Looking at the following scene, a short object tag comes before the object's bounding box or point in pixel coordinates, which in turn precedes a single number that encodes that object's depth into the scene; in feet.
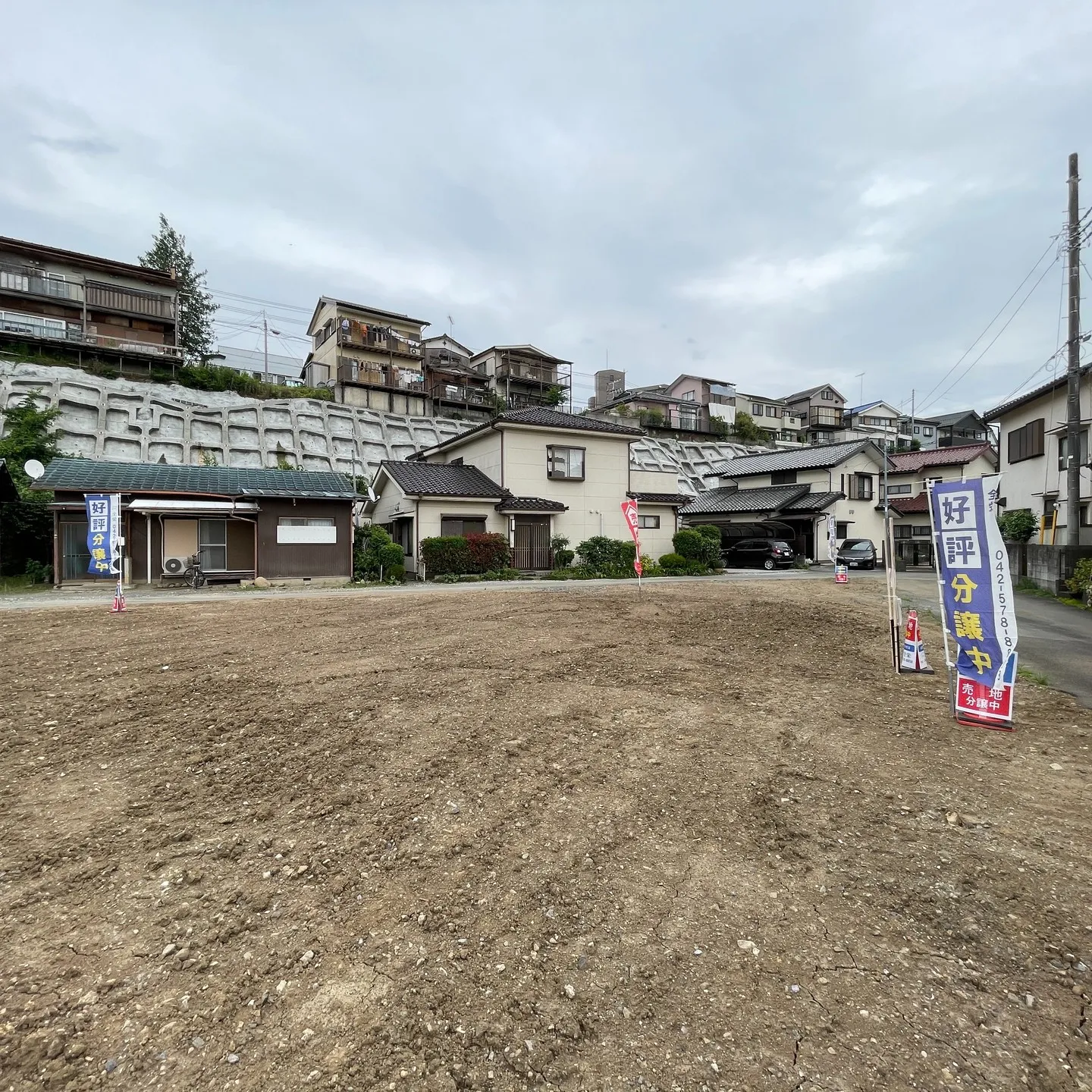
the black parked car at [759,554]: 83.05
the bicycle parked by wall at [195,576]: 54.29
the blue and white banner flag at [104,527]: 38.91
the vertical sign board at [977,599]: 15.03
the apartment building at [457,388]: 128.77
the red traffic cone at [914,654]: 21.38
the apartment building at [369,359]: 117.80
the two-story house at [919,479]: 100.27
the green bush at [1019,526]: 65.10
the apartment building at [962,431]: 163.53
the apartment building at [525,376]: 144.77
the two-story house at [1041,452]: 58.29
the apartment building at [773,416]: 172.55
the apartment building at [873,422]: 169.99
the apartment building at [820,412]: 173.17
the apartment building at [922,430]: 173.47
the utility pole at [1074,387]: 48.19
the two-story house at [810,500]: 93.20
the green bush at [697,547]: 76.02
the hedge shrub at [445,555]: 61.77
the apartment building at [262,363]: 139.13
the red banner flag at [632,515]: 48.52
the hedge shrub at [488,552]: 63.67
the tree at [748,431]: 159.84
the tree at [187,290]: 121.80
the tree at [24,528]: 58.49
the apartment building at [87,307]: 93.61
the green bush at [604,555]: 70.85
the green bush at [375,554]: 62.03
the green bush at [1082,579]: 40.91
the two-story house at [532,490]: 66.33
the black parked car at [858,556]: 83.15
